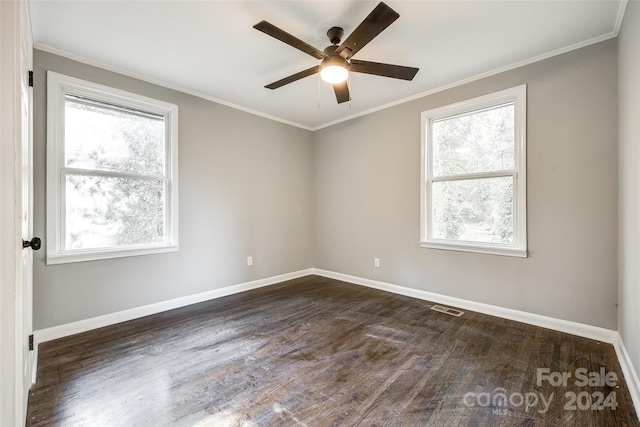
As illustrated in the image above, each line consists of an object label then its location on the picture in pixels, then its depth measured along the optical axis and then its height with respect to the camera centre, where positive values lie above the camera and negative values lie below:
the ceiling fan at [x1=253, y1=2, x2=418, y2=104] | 1.77 +1.21
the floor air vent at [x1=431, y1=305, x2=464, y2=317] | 3.06 -1.10
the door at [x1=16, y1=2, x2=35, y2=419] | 1.29 -0.26
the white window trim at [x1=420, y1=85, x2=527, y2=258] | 2.79 +0.41
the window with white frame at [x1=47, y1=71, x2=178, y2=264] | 2.55 +0.41
